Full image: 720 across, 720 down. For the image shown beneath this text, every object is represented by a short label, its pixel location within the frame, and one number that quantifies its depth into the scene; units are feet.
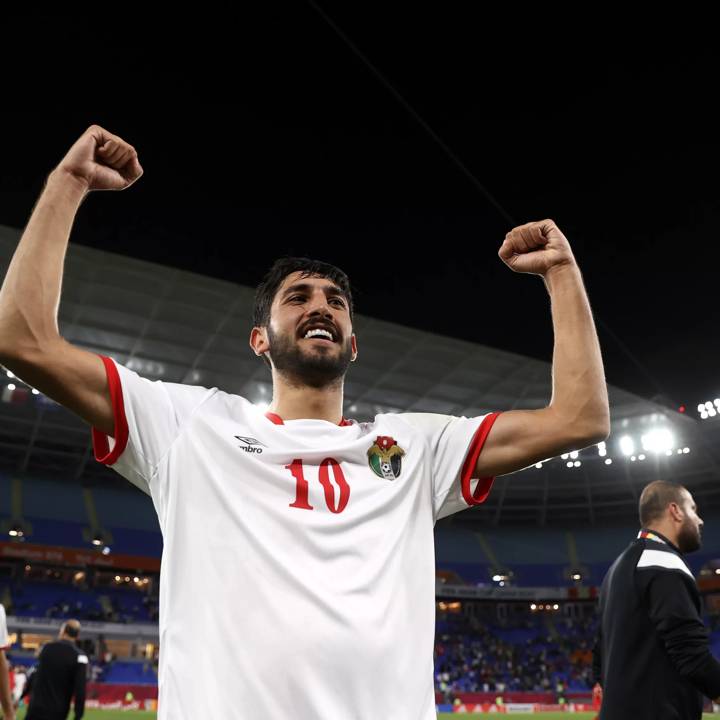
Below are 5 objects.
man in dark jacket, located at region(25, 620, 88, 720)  22.49
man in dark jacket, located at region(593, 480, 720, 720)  11.59
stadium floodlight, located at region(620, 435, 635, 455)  93.61
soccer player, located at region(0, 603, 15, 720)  18.62
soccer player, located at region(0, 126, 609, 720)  5.55
